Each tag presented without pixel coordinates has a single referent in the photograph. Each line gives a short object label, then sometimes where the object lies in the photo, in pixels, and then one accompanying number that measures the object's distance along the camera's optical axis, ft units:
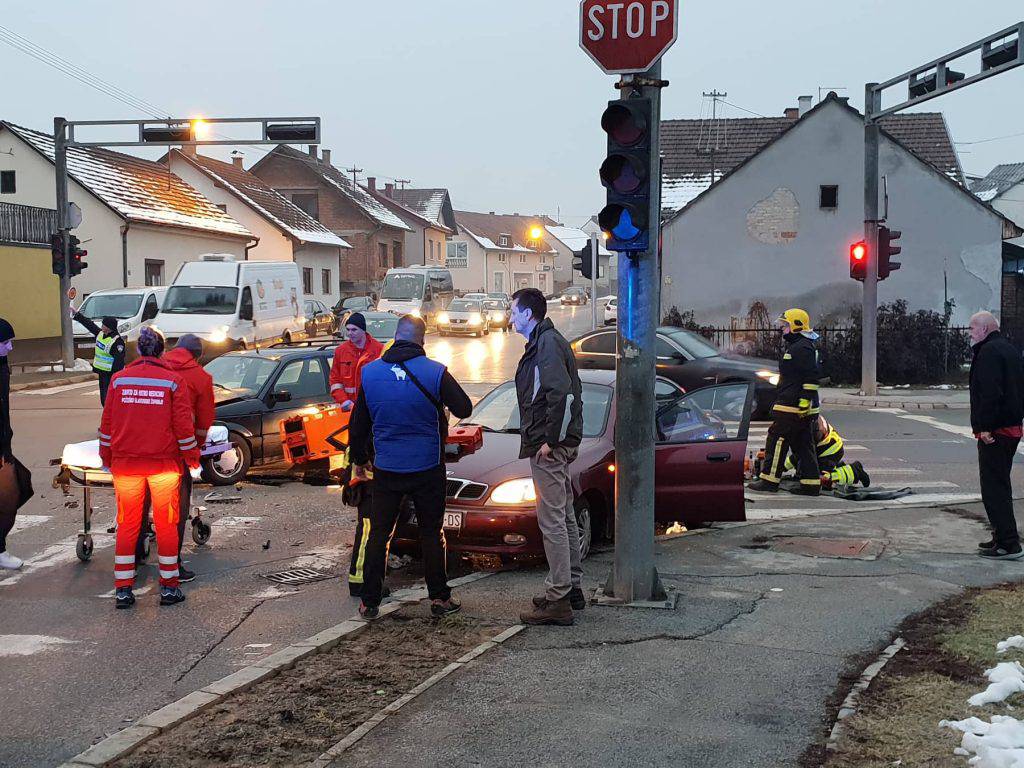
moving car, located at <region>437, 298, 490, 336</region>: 146.82
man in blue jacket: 21.61
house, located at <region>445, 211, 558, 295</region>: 323.16
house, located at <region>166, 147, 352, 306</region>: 170.50
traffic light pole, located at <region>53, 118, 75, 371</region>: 87.81
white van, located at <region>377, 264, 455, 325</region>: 149.28
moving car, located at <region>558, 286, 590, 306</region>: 286.05
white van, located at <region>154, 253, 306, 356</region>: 85.61
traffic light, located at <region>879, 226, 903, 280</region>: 68.80
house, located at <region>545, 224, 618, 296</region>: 431.43
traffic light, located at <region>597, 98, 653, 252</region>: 21.67
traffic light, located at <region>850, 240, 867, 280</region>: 69.87
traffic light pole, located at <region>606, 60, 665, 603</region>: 22.47
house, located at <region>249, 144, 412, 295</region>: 226.38
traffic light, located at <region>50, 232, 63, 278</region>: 87.61
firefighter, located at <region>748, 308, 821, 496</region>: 37.19
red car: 25.90
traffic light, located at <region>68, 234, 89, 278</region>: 88.22
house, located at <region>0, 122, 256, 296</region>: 123.03
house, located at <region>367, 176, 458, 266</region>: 272.31
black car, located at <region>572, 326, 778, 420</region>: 58.41
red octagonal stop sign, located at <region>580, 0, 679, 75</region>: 21.67
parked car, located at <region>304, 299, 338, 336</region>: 131.13
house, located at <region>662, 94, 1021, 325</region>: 98.78
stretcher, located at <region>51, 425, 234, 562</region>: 27.30
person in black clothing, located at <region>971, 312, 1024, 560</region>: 27.22
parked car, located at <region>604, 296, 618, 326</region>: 186.27
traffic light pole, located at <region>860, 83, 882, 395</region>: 69.05
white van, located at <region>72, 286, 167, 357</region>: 92.63
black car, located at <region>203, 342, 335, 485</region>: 40.70
